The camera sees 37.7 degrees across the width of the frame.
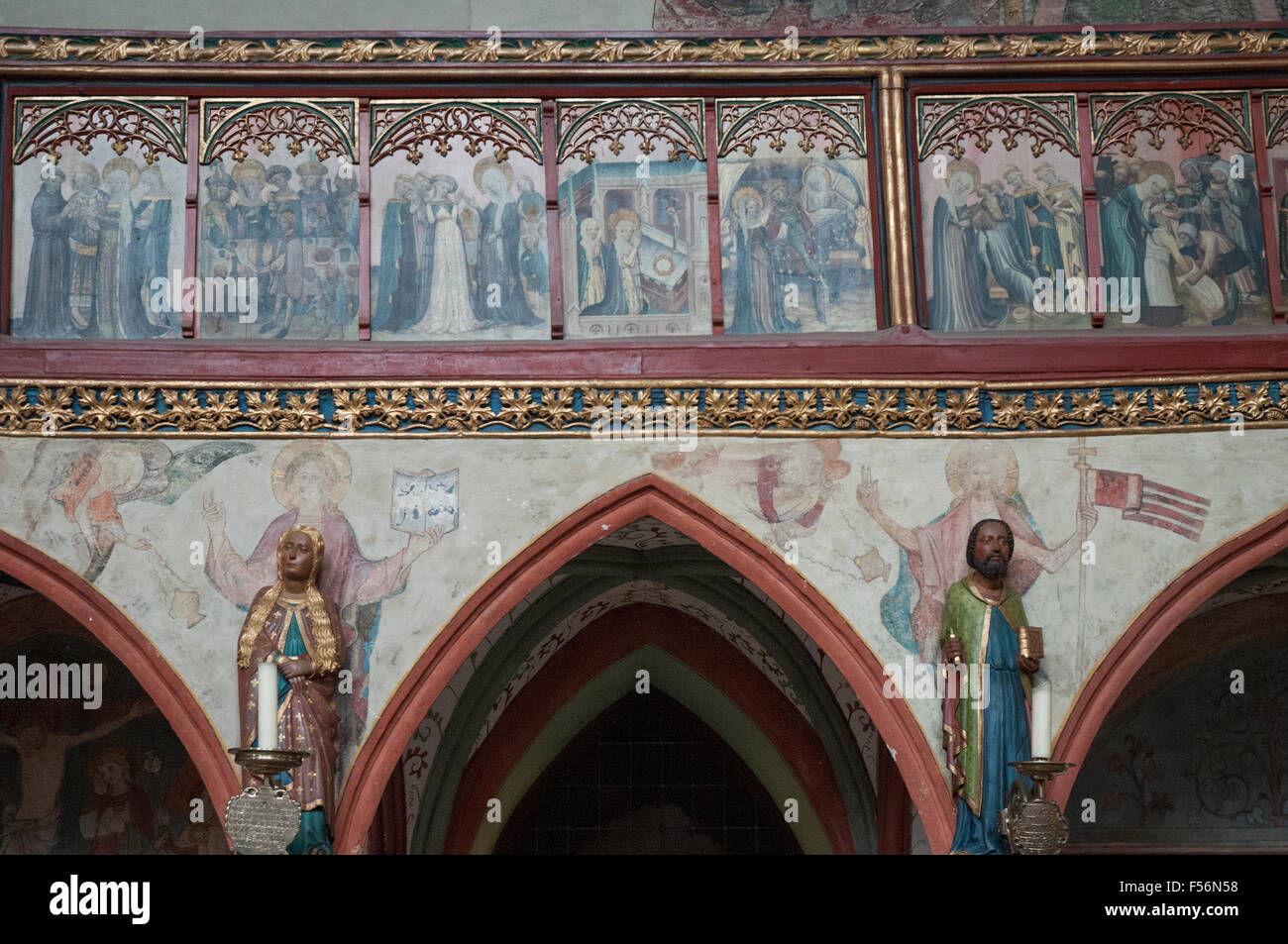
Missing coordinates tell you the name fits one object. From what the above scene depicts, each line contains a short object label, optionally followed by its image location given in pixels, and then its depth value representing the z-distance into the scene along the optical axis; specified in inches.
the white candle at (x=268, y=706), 333.4
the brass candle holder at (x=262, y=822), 354.3
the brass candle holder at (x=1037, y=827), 369.7
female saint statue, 382.9
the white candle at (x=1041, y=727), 339.3
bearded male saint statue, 384.5
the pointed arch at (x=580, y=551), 391.9
